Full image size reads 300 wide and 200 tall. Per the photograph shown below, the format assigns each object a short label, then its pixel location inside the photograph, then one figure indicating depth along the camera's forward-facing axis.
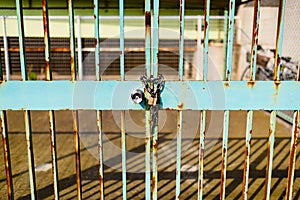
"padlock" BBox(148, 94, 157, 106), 1.55
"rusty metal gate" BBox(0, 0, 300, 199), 1.56
